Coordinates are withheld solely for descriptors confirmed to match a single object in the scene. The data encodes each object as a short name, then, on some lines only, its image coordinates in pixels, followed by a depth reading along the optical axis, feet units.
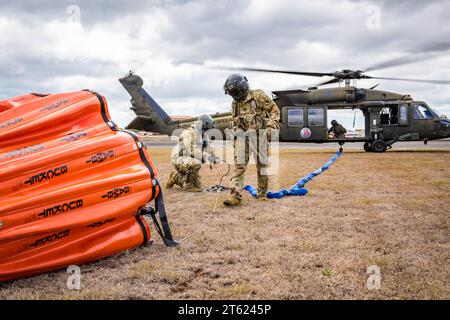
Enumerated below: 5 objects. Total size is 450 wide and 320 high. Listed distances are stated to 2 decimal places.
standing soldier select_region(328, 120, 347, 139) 73.51
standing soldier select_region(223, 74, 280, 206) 25.23
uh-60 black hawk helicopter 68.69
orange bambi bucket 11.69
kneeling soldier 30.42
